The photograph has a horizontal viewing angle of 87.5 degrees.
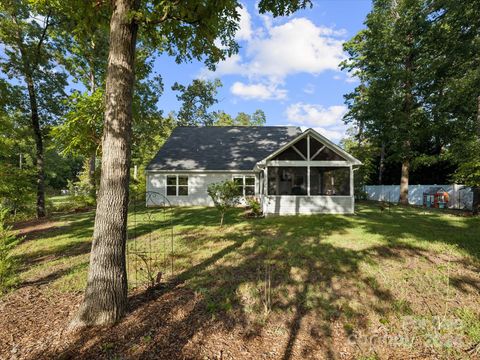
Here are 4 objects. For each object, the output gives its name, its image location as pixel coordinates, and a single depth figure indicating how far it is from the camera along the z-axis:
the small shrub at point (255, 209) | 13.83
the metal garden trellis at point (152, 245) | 5.68
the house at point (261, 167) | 13.98
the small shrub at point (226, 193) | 10.79
